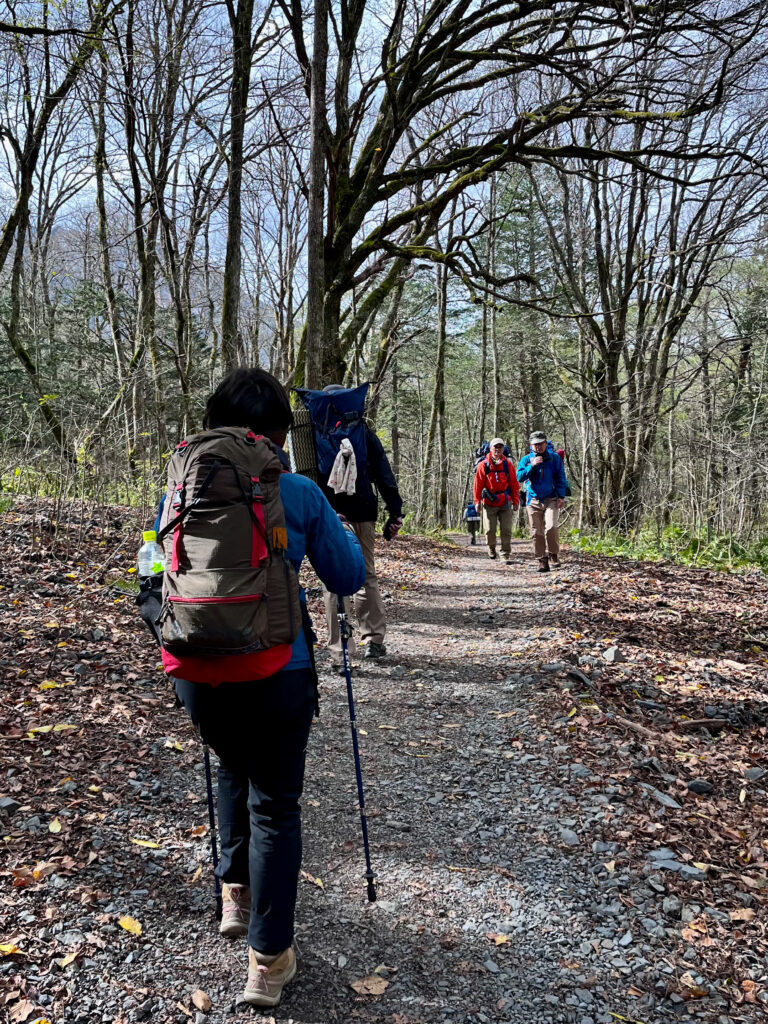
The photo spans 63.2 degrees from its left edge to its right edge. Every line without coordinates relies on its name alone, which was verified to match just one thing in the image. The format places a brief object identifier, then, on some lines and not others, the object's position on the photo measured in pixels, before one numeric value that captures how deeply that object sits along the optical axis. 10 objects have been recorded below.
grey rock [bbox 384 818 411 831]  3.48
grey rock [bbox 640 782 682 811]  3.55
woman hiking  2.12
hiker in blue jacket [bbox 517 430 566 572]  10.51
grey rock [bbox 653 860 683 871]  3.03
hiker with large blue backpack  5.34
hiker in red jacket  12.05
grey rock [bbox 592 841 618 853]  3.21
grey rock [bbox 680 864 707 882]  2.96
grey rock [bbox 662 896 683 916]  2.77
